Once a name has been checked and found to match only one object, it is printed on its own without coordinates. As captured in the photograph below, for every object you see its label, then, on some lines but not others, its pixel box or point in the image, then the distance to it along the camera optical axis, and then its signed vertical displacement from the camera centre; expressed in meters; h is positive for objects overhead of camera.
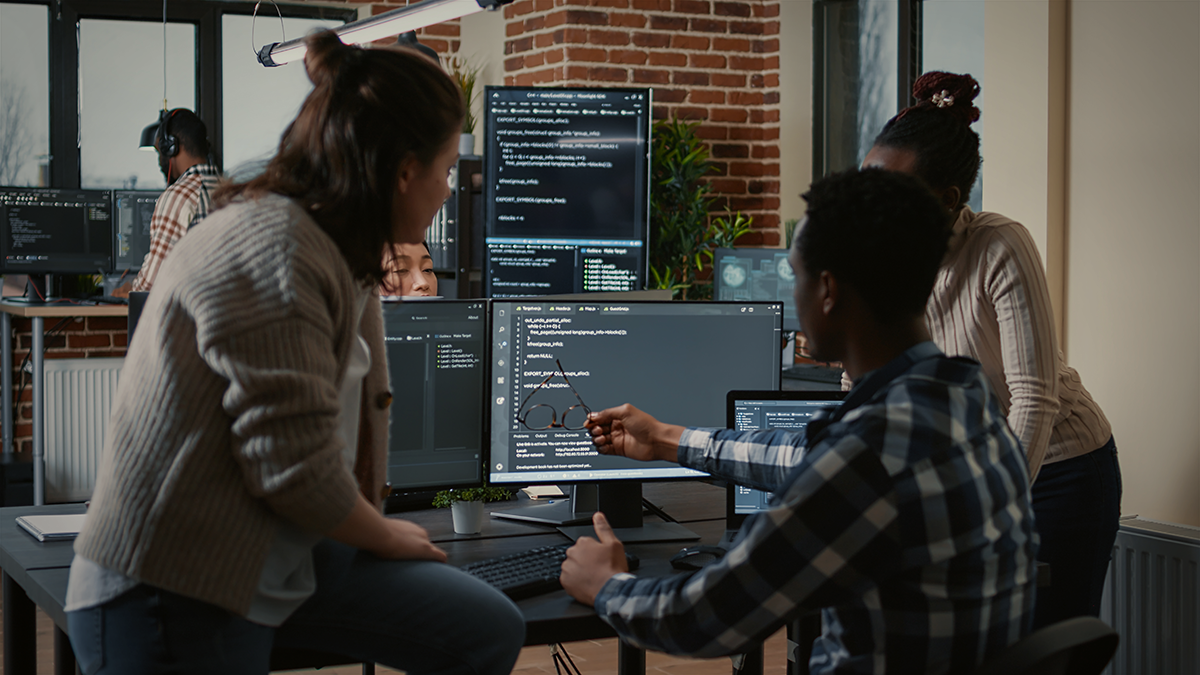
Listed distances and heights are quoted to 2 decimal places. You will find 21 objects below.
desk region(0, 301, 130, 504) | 4.78 -0.32
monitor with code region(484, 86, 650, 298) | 4.46 +0.41
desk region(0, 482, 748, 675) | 1.49 -0.41
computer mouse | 1.73 -0.41
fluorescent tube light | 3.26 +0.86
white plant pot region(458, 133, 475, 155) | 5.05 +0.66
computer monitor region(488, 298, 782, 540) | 1.92 -0.14
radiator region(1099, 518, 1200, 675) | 2.70 -0.74
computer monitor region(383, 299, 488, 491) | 1.86 -0.17
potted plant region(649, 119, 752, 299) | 4.93 +0.36
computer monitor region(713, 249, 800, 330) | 4.46 +0.07
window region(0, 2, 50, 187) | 5.55 +0.95
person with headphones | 4.07 +0.40
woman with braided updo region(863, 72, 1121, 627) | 1.82 -0.08
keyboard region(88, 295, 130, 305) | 5.12 -0.06
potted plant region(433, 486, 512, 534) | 1.87 -0.36
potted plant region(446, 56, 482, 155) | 5.08 +1.00
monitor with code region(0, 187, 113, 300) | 5.12 +0.26
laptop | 1.93 -0.21
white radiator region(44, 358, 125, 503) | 5.13 -0.61
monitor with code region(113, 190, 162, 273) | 5.30 +0.28
